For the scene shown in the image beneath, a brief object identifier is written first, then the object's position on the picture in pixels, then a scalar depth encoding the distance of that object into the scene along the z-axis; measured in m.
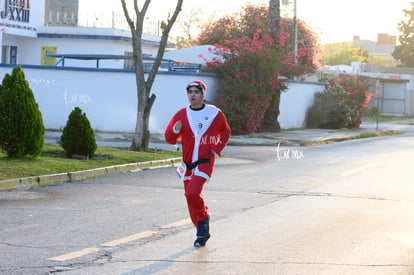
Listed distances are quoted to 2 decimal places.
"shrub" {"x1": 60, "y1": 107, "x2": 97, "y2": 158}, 17.98
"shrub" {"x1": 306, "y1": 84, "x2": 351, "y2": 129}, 38.16
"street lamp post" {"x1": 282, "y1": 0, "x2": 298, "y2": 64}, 37.96
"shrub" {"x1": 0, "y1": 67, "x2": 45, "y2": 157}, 16.22
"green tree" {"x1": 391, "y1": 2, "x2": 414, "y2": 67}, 91.38
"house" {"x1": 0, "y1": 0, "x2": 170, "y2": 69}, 40.28
